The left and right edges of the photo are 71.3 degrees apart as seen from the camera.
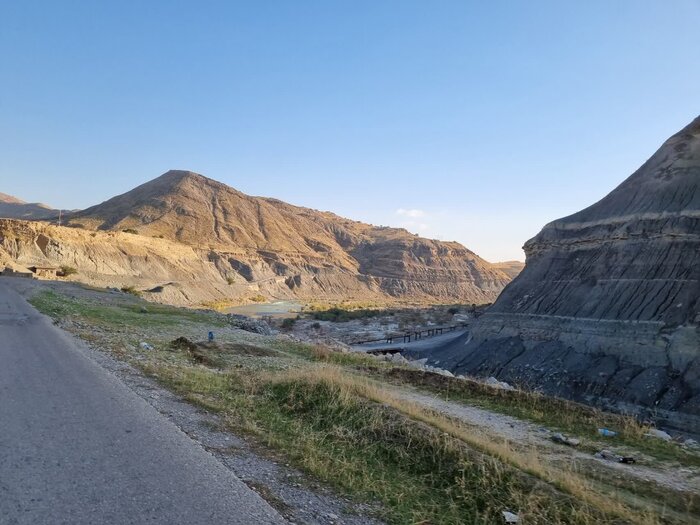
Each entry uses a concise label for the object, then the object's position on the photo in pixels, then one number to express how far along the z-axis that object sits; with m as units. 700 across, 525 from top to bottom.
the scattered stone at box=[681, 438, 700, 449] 12.48
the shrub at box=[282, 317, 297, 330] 51.16
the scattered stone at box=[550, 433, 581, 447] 10.91
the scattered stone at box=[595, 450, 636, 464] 9.84
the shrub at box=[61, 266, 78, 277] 61.34
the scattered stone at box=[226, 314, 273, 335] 36.24
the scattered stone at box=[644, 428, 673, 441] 12.66
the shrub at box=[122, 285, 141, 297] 58.84
